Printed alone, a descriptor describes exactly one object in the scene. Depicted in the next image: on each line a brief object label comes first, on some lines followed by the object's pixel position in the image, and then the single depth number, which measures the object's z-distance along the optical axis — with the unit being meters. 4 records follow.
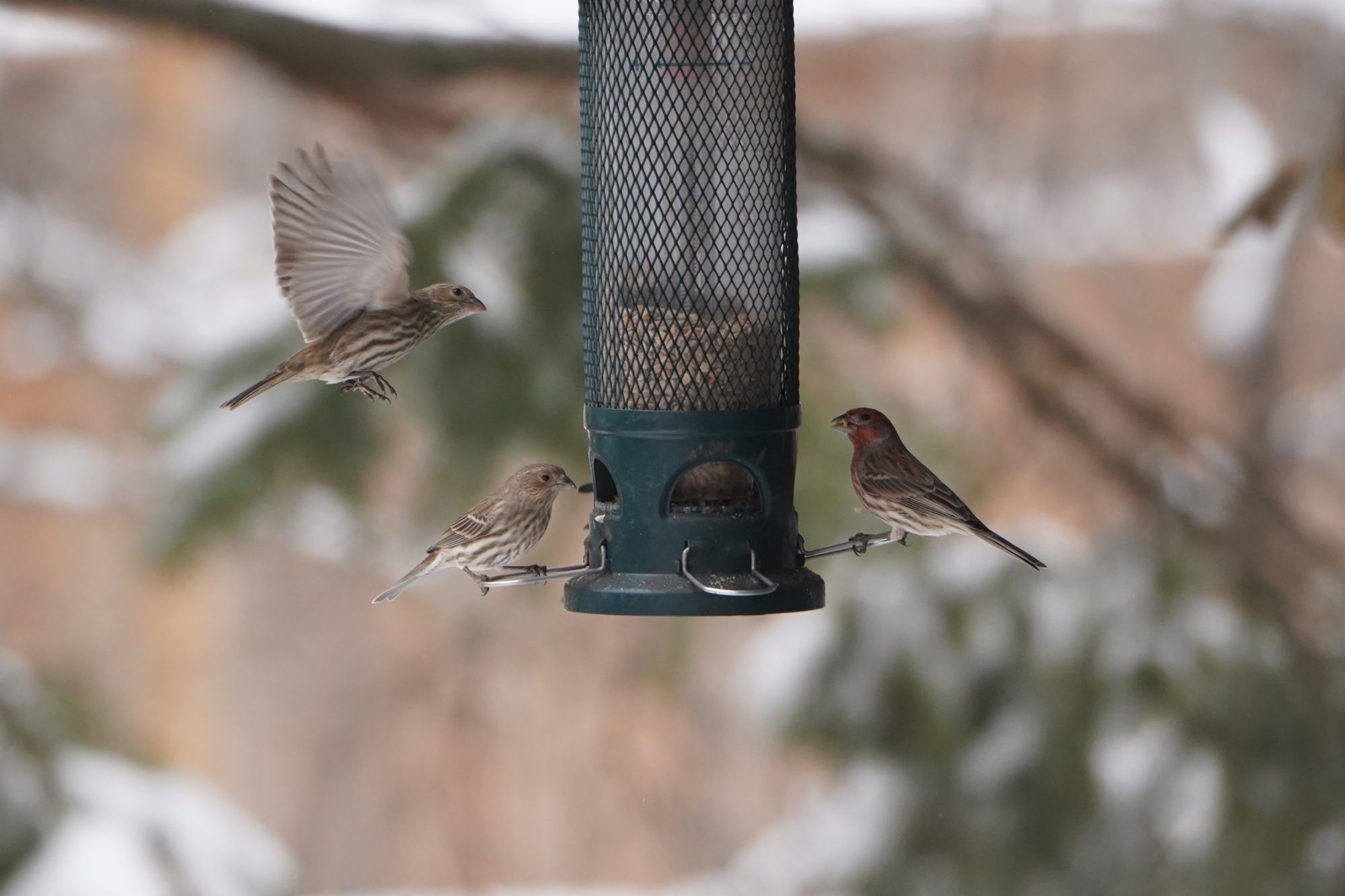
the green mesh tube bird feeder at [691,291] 7.55
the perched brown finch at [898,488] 8.34
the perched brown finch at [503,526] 8.27
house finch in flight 7.57
